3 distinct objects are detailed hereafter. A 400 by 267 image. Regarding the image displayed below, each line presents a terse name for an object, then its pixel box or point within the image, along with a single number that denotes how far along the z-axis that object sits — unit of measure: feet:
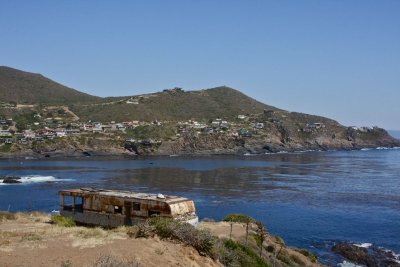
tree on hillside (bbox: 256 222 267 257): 86.87
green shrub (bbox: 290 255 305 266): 98.27
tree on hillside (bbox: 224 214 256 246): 116.78
